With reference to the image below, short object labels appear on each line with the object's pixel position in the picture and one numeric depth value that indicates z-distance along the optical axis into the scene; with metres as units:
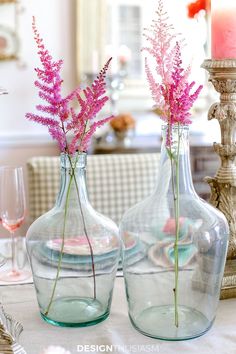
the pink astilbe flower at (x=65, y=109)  1.15
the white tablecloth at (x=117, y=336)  1.17
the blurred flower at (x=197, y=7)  2.22
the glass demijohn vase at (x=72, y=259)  1.27
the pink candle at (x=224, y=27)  1.34
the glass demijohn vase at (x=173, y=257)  1.21
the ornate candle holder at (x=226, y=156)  1.37
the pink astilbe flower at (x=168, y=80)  1.15
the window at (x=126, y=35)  4.30
